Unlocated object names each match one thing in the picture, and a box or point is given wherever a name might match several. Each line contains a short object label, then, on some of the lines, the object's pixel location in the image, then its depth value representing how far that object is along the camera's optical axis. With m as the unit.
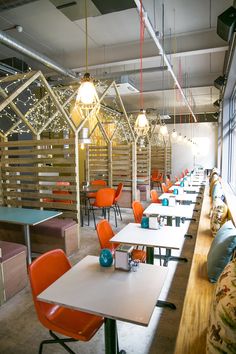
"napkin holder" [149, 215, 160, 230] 2.85
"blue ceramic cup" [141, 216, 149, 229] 2.92
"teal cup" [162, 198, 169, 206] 4.27
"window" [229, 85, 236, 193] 6.39
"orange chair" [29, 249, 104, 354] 1.74
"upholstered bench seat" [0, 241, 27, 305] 2.87
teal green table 3.51
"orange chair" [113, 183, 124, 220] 6.22
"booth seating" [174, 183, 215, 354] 1.51
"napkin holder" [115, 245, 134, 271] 1.89
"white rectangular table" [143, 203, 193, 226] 3.66
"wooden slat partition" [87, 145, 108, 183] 7.94
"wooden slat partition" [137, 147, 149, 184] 9.87
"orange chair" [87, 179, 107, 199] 7.61
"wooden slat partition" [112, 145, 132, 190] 7.79
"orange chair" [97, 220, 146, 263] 2.76
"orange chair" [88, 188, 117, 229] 5.73
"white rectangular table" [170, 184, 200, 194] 6.32
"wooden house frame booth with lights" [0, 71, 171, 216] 4.32
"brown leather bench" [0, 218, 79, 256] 4.00
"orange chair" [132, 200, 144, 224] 3.80
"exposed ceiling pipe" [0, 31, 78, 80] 3.77
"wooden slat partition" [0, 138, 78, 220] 4.45
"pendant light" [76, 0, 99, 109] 2.85
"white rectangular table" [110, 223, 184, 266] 2.42
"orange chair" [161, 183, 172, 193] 6.48
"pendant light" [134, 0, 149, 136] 4.25
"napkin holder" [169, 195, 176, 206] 4.27
